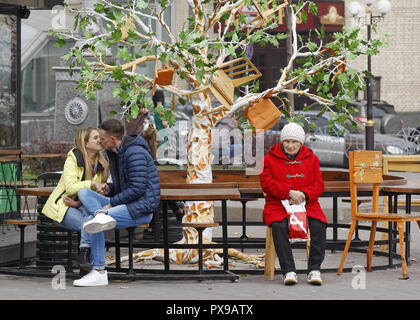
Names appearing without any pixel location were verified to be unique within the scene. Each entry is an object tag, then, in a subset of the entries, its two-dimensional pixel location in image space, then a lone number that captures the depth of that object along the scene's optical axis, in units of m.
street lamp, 26.08
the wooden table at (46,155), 15.39
